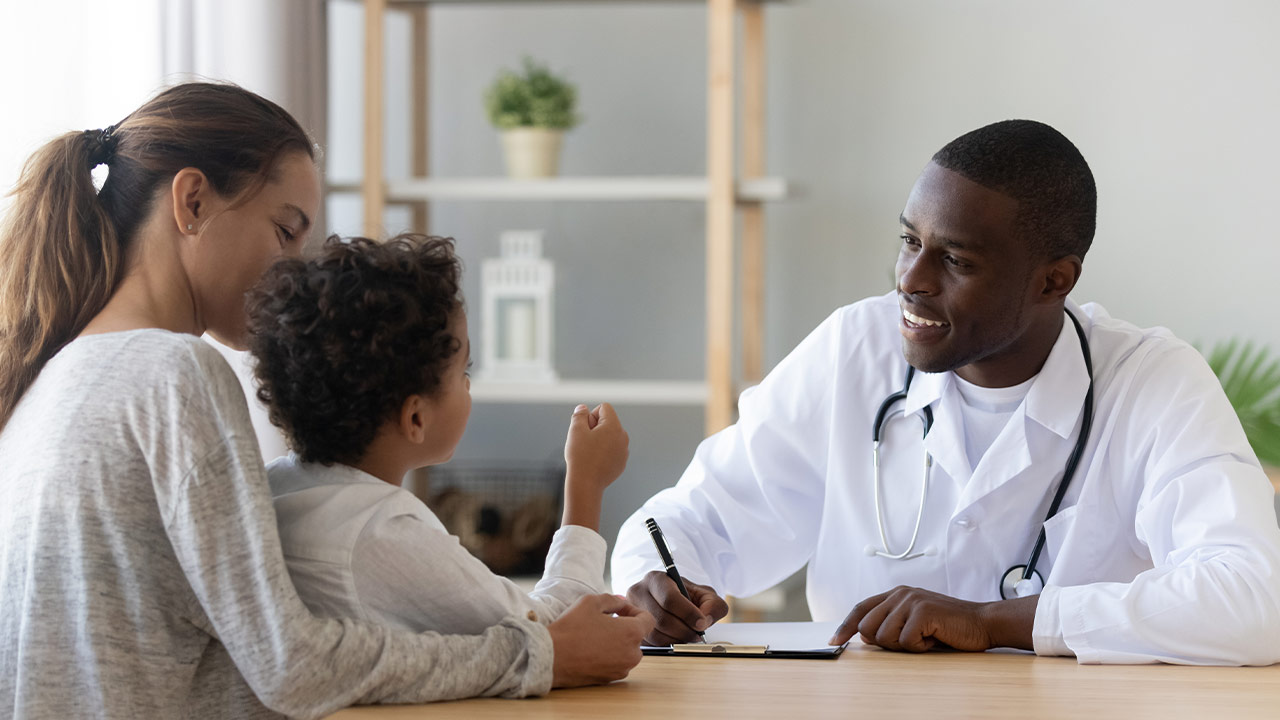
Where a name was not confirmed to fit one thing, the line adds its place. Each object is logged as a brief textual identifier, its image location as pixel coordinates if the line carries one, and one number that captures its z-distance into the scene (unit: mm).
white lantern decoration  4584
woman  2520
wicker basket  4578
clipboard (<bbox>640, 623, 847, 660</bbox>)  3332
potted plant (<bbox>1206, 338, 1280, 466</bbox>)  4396
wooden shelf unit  4504
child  2683
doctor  3366
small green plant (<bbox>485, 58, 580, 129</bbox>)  4575
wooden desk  2775
